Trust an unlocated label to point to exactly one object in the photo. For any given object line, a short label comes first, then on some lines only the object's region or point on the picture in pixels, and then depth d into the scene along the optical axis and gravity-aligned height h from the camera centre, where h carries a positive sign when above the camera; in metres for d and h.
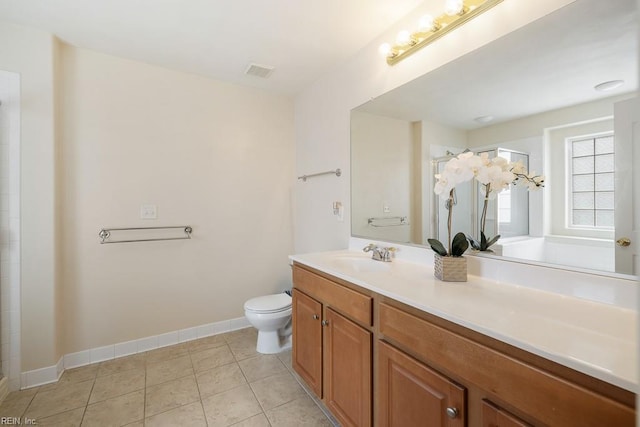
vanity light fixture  1.28 +0.96
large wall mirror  0.93 +0.34
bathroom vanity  0.61 -0.42
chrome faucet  1.71 -0.27
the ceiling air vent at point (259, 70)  2.25 +1.20
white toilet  2.13 -0.87
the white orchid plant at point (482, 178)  1.17 +0.14
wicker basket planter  1.22 -0.27
